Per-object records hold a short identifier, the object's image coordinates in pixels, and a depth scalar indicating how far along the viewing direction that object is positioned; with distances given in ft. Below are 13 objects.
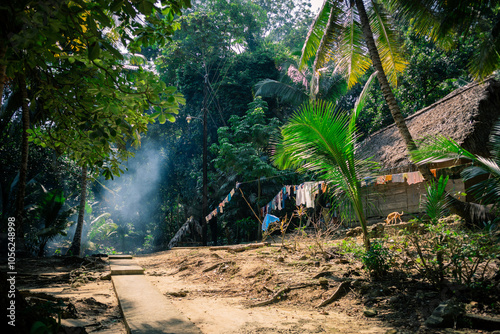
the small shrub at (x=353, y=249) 16.35
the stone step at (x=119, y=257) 34.94
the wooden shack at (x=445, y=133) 29.66
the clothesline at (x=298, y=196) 35.73
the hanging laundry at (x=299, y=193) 36.78
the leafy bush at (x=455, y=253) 12.12
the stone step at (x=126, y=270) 21.31
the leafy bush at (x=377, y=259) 14.97
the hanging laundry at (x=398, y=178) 30.43
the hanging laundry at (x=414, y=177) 29.30
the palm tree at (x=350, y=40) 27.22
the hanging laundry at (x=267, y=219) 38.06
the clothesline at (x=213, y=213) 45.46
